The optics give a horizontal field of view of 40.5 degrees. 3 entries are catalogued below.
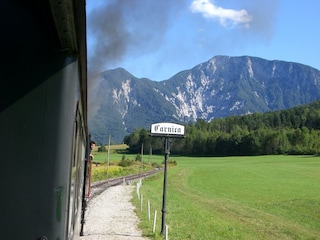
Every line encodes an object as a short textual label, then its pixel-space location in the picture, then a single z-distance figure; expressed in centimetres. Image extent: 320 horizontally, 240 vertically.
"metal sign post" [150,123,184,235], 1150
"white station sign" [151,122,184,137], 1151
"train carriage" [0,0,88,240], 257
